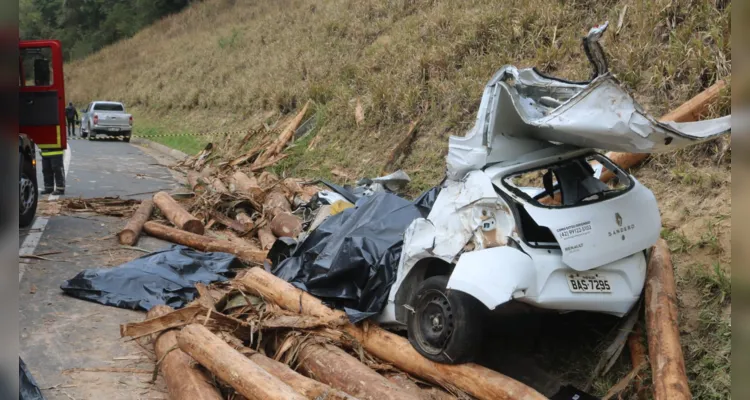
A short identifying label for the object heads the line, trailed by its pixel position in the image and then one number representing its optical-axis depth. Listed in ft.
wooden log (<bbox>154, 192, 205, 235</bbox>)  32.86
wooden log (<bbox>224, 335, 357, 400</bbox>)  14.49
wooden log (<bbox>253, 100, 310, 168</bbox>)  52.33
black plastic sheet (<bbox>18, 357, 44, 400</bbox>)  10.25
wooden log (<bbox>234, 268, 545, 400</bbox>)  14.90
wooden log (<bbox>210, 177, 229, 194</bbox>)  39.17
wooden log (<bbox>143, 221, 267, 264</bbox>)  28.32
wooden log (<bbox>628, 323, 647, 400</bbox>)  15.72
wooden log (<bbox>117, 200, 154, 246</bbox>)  31.12
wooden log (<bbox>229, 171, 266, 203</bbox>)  37.69
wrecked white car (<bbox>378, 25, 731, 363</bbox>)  15.14
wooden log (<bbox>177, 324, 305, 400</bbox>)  14.23
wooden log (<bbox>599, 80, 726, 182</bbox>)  23.88
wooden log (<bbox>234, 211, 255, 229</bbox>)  34.28
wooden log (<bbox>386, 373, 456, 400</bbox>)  15.88
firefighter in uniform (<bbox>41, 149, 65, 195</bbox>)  41.11
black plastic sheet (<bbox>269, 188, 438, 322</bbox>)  19.42
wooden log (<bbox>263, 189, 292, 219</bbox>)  34.45
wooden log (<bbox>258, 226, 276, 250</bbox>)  30.14
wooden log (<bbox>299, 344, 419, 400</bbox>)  15.05
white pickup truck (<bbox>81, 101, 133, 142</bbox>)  91.04
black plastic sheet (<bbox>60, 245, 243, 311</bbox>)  23.09
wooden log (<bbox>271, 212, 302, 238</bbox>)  30.25
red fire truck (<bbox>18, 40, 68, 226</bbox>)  35.09
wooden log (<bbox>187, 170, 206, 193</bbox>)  41.37
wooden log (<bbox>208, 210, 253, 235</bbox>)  33.96
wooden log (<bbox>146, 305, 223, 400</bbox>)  15.52
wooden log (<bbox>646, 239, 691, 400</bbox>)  14.10
